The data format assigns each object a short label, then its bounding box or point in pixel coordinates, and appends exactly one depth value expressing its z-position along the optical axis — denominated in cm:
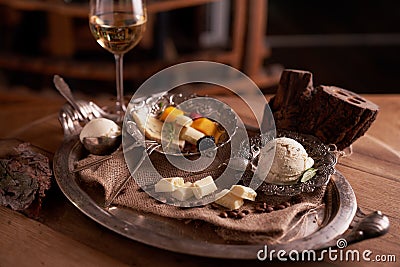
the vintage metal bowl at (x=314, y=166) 96
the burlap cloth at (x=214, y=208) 86
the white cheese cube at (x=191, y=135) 108
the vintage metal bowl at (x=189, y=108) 108
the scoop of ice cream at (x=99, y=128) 112
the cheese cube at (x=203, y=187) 94
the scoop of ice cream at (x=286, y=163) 99
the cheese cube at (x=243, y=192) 93
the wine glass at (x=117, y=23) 119
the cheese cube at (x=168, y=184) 95
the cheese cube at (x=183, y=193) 94
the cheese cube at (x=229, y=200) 92
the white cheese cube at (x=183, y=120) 110
